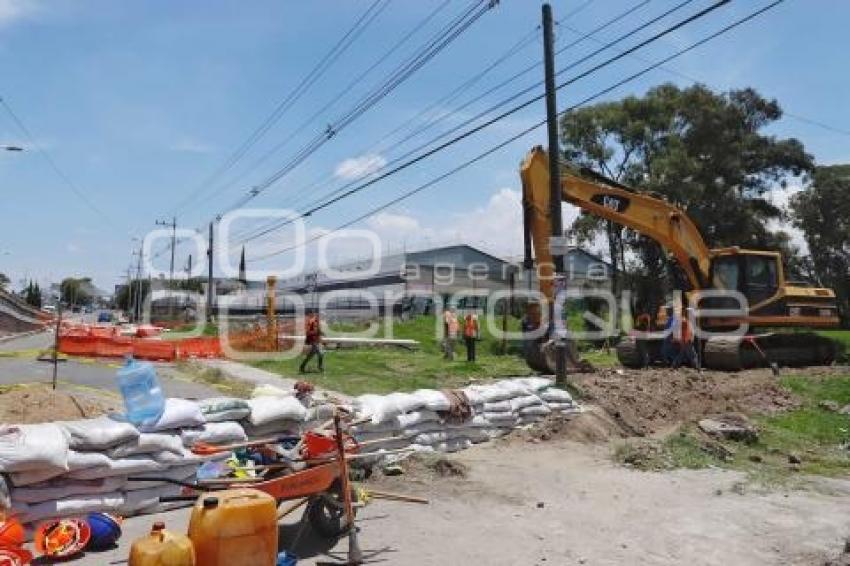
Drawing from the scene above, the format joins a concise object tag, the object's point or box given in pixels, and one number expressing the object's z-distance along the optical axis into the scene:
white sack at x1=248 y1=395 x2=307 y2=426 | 8.46
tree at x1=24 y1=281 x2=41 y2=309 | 93.75
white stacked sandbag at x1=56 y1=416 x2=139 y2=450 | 6.85
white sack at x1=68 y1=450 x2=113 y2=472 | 6.68
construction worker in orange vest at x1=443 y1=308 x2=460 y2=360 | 24.98
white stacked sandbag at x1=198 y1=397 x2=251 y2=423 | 8.16
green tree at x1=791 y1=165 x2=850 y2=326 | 55.75
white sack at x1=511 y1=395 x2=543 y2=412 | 11.45
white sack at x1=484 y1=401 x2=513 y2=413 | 11.04
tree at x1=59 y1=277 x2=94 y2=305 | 126.41
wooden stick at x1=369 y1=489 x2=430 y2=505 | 6.52
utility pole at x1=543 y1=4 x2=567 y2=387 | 14.71
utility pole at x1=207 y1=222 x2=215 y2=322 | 51.51
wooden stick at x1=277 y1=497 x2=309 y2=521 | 6.32
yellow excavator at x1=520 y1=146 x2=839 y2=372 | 18.45
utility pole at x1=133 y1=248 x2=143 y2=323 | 88.90
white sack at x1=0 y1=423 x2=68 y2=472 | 6.23
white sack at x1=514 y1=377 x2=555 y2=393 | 11.91
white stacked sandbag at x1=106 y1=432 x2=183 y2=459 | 7.15
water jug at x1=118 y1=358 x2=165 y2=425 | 7.69
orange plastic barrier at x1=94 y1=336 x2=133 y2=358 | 27.52
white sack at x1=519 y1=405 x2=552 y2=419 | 11.60
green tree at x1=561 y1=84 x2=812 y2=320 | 38.88
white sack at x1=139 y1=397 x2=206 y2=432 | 7.61
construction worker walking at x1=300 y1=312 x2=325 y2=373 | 20.45
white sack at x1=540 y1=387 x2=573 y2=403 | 12.16
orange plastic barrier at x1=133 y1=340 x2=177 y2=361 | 26.14
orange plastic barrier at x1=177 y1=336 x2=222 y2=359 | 27.92
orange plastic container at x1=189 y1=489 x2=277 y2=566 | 4.75
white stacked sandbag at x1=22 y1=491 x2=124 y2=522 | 6.45
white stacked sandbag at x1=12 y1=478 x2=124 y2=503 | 6.41
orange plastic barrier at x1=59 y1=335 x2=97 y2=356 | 27.61
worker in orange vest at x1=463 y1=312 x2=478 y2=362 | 22.82
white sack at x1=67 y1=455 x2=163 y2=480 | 6.82
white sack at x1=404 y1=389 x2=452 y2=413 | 10.01
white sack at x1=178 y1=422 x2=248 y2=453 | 7.85
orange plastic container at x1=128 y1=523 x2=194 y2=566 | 4.45
